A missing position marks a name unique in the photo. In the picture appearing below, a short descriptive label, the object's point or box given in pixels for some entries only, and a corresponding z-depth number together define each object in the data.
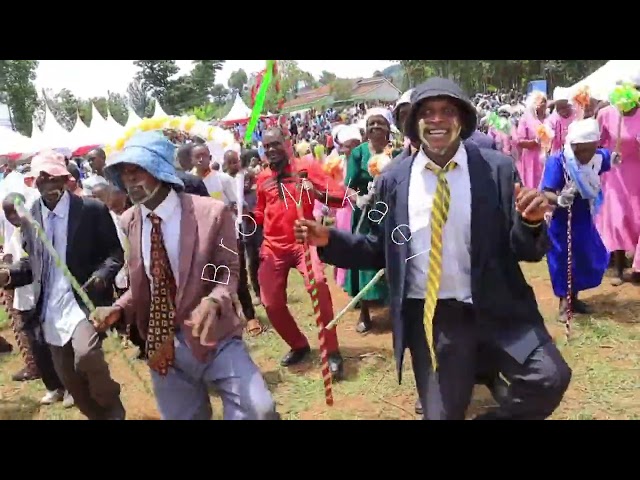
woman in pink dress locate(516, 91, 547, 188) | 8.27
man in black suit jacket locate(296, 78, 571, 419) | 2.59
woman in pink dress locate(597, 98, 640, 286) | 6.00
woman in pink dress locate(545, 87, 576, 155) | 7.33
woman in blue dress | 4.90
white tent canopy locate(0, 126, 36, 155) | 13.68
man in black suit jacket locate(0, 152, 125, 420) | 3.67
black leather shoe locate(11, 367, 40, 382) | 5.58
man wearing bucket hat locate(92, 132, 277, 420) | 2.78
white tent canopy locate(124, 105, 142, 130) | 15.25
